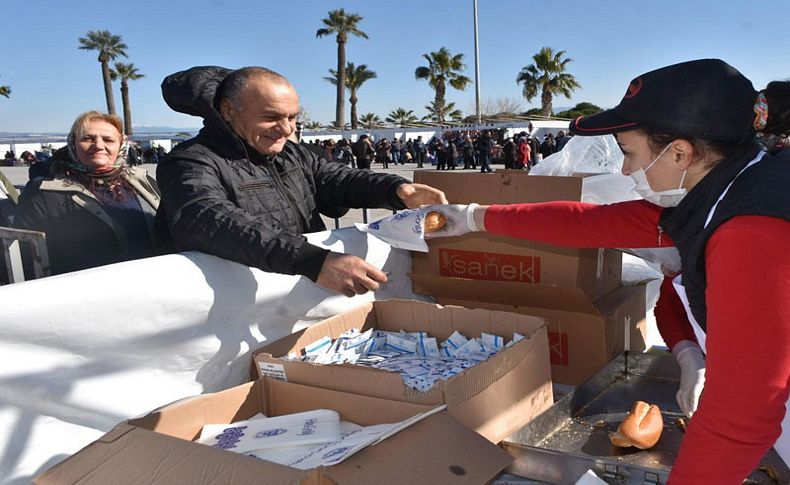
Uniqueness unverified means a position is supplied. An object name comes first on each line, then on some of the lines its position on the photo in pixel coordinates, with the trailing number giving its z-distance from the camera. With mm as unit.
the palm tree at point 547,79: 41812
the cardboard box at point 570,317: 2463
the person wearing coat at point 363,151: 18781
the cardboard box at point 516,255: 2449
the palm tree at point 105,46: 43531
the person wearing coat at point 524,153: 19172
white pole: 29797
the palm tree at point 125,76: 47203
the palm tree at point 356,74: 49906
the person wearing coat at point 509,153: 19766
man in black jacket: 1926
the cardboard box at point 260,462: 1217
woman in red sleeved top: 1148
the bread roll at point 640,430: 1955
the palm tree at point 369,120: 55906
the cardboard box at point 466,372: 1723
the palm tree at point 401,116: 56434
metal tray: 1597
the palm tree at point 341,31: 42188
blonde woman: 3029
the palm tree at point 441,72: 44750
